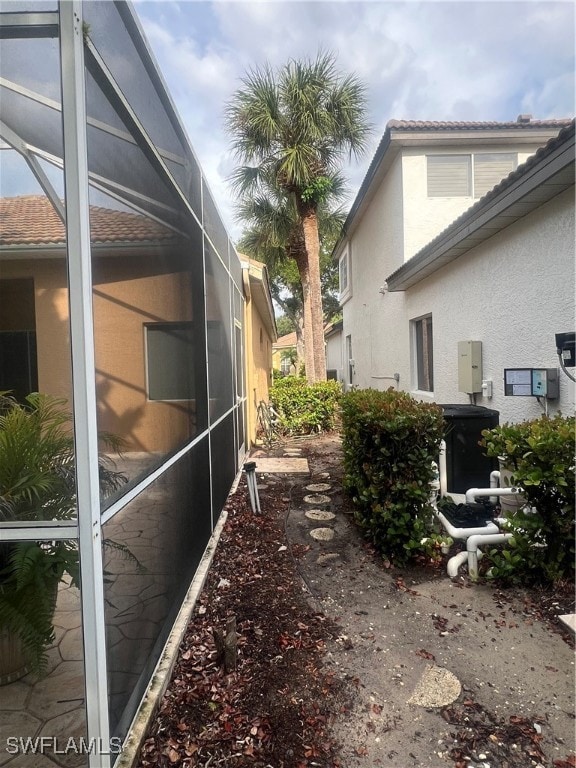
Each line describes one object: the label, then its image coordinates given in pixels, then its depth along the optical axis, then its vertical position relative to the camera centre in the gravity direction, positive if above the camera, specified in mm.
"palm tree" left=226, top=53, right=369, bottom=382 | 10531 +6307
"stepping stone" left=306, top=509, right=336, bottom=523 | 4832 -1652
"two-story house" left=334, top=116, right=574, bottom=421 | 4078 +1610
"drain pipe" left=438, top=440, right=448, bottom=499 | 4488 -1102
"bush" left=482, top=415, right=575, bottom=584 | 2844 -918
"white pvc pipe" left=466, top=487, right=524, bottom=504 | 3865 -1156
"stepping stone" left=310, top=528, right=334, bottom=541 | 4301 -1665
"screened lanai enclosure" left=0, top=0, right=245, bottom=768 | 1558 -2
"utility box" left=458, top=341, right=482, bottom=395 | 5582 +70
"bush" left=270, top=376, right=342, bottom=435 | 10414 -843
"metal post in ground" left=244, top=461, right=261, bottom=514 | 5008 -1330
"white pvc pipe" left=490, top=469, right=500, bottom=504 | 4398 -1178
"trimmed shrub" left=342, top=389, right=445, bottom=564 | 3531 -847
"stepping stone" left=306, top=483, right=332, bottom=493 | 5920 -1624
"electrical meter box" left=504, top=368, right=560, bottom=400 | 4133 -134
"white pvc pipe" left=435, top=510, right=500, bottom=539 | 3424 -1324
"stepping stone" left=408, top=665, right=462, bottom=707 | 2160 -1682
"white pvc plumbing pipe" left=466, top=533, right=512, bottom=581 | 3231 -1335
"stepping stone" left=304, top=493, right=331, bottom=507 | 5384 -1637
